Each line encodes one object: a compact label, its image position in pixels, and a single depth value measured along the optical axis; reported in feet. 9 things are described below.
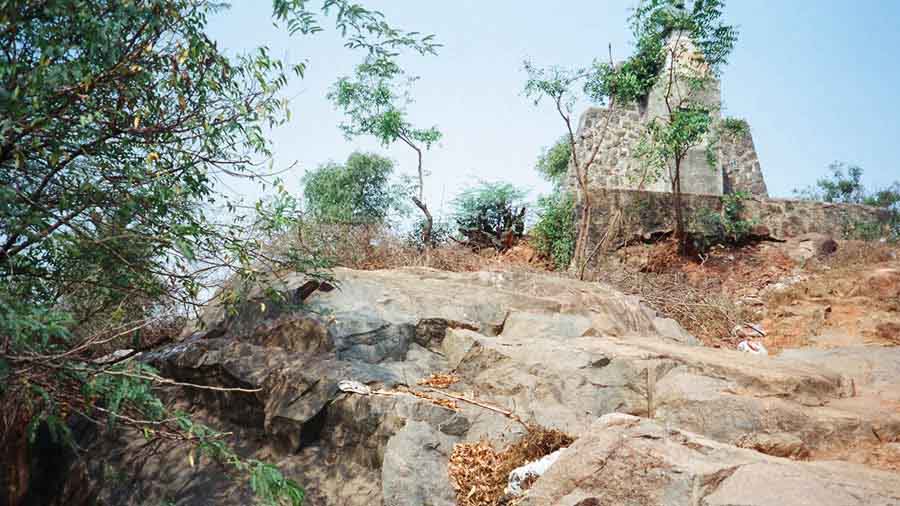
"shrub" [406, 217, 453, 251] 35.37
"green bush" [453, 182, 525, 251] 41.96
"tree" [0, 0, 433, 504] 10.12
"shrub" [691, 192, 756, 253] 37.01
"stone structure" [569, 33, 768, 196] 43.68
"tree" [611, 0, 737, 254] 37.35
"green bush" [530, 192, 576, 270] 37.60
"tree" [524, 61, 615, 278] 35.37
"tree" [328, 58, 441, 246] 37.11
